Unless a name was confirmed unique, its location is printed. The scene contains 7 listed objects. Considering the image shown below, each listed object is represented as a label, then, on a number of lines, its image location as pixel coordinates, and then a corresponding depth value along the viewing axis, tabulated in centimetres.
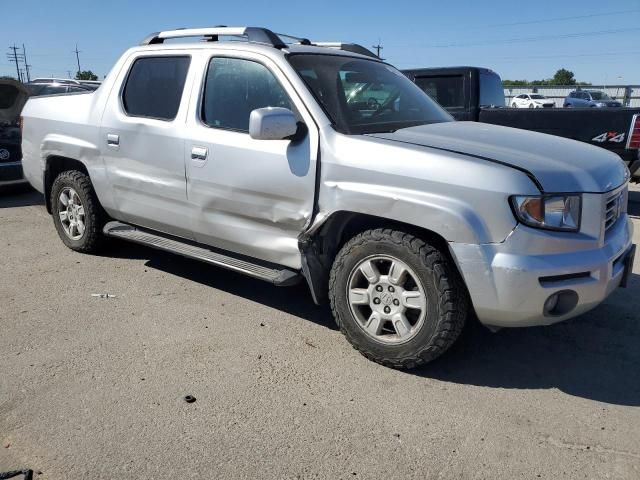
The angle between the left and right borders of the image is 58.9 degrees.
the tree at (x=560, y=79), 7625
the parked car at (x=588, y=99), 2508
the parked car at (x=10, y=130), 820
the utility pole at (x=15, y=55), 8700
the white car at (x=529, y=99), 3040
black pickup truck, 704
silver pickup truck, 294
